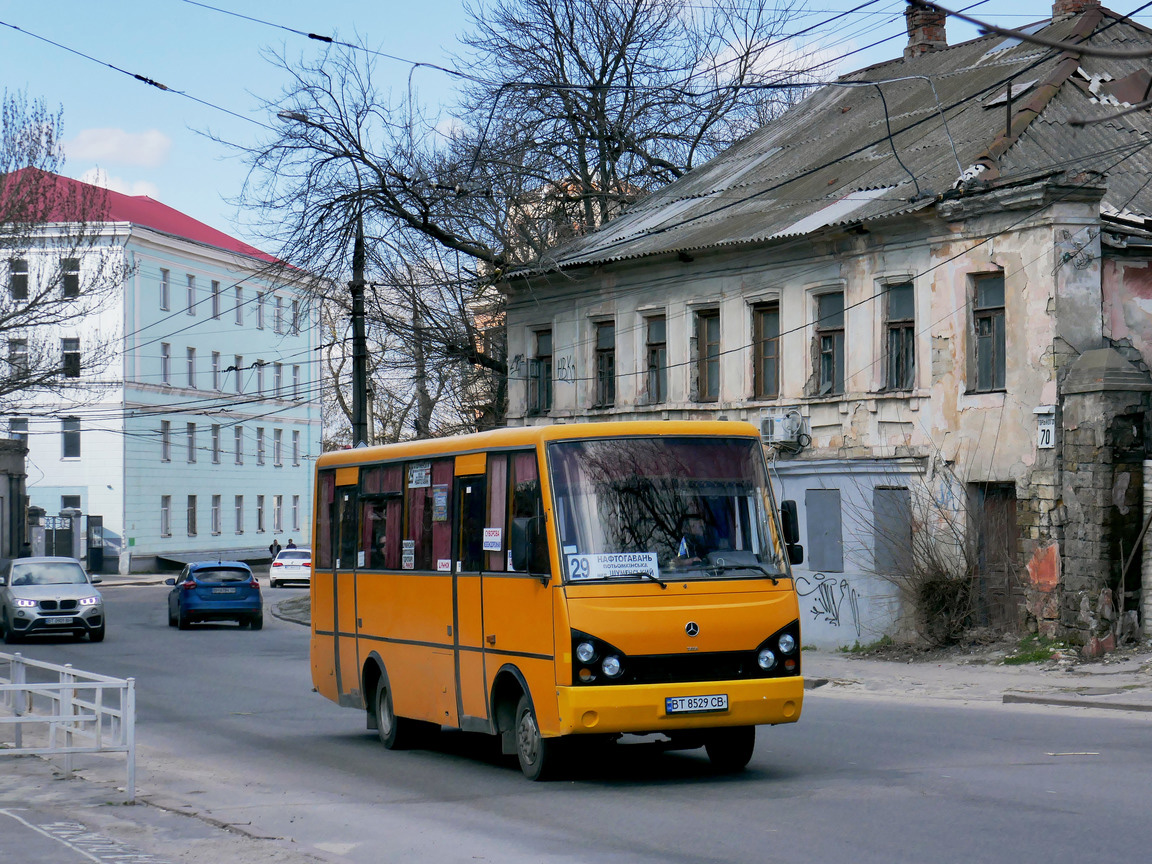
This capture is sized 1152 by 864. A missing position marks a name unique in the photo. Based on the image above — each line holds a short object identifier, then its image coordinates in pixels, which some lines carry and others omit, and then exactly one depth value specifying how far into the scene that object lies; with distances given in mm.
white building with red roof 65188
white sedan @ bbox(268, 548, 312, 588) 55875
